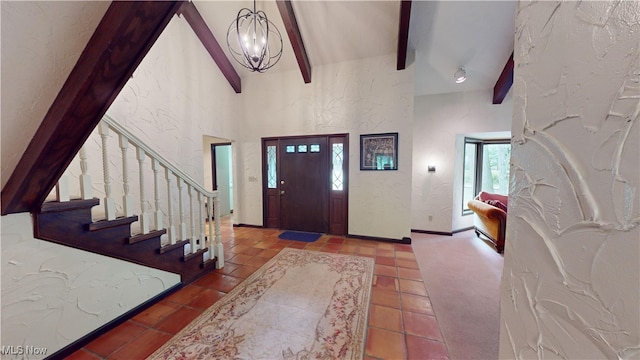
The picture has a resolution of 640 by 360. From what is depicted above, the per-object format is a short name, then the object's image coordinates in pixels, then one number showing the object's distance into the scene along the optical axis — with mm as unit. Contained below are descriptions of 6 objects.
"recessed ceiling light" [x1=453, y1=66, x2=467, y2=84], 3393
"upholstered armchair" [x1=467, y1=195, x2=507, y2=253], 3428
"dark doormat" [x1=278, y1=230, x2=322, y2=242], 3957
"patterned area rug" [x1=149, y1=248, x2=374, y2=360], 1580
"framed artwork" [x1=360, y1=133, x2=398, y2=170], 3709
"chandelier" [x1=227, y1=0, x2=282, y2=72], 3609
